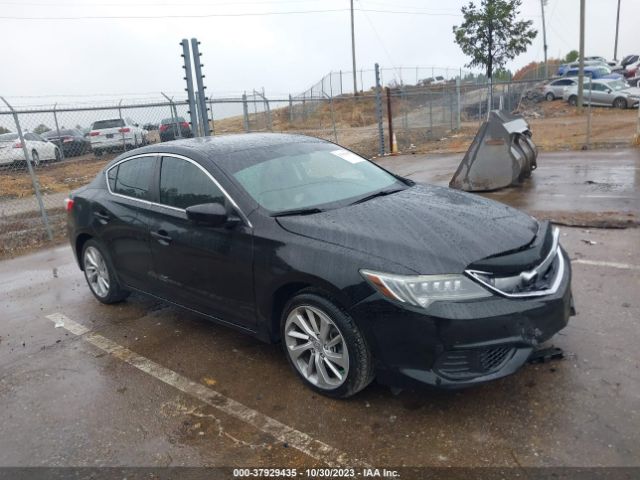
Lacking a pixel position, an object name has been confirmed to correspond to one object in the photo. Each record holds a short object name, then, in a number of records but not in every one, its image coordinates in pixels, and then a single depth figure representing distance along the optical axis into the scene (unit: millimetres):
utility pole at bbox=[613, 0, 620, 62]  61781
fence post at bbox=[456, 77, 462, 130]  21053
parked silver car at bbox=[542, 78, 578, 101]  32438
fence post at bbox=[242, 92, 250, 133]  13346
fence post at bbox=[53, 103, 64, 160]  14023
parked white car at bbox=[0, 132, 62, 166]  10297
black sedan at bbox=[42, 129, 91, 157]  16427
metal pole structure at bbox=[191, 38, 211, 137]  10109
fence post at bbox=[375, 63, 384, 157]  15158
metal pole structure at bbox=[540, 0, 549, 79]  49050
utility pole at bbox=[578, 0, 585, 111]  24875
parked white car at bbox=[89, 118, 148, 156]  15227
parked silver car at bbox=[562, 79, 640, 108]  27281
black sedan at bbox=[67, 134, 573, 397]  2885
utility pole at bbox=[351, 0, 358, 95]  44281
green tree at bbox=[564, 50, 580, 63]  70850
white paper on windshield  4555
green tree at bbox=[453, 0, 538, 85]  30656
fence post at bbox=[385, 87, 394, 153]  14617
